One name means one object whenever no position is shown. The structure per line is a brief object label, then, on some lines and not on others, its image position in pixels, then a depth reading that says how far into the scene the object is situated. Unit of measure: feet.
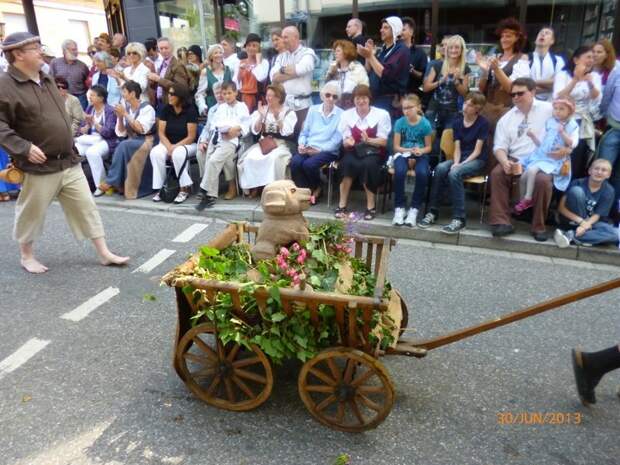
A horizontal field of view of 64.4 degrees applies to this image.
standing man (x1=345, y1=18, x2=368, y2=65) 22.45
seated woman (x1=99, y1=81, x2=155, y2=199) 22.22
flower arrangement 8.18
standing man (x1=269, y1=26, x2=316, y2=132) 21.84
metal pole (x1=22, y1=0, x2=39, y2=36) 33.71
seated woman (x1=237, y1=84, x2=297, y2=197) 20.58
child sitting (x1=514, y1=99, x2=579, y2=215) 16.51
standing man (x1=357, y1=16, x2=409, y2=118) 20.29
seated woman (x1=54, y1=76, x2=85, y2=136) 24.73
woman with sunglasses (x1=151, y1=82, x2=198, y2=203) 21.61
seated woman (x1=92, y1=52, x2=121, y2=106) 26.35
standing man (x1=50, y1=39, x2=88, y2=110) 28.02
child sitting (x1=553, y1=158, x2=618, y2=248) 15.89
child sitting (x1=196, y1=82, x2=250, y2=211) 20.85
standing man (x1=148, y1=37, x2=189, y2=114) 23.62
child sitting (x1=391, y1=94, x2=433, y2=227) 18.03
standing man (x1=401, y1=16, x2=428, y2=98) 21.50
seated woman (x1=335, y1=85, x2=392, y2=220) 18.69
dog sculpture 9.01
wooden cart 7.89
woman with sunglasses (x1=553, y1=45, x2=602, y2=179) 17.20
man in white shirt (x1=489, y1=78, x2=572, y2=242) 16.58
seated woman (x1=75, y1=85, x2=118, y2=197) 23.08
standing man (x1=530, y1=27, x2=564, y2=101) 18.79
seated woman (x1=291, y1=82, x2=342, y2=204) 19.76
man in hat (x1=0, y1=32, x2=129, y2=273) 12.44
